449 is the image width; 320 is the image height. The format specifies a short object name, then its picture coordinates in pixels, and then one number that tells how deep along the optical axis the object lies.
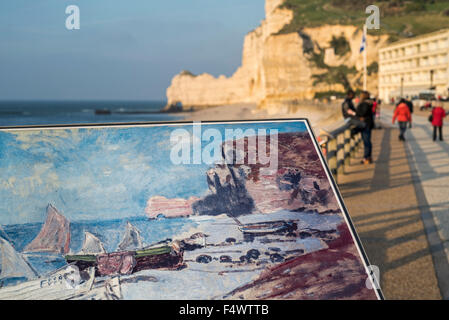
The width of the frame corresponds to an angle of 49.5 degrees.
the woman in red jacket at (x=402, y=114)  17.38
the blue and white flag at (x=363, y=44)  29.32
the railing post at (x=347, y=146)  12.31
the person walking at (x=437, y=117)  17.78
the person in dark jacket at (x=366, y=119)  12.61
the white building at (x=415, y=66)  60.03
